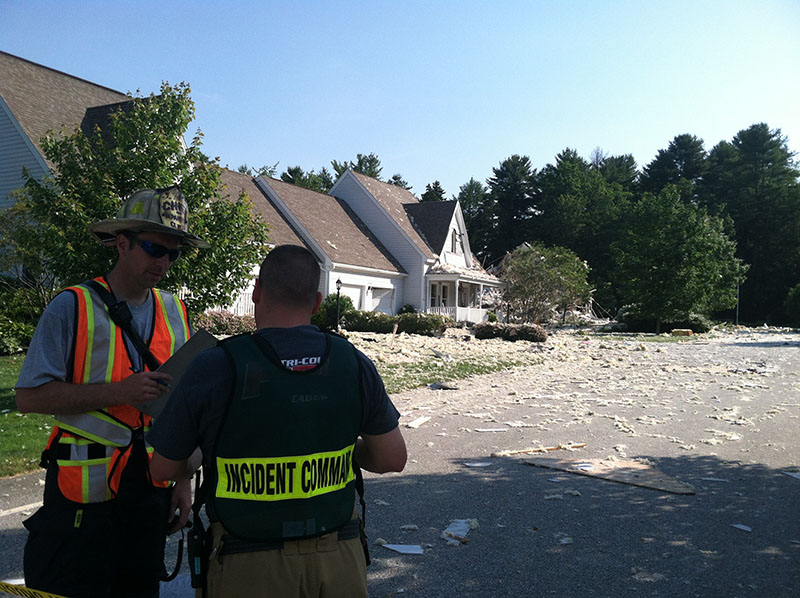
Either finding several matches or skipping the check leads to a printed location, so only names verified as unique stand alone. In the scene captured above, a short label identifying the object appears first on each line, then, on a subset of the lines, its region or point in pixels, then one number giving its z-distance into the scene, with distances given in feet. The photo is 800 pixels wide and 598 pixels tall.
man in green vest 6.59
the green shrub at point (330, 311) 94.38
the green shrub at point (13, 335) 50.39
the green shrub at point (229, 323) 70.17
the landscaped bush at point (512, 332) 88.33
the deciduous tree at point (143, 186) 30.81
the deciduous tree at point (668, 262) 137.08
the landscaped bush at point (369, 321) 93.45
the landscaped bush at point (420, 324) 94.02
